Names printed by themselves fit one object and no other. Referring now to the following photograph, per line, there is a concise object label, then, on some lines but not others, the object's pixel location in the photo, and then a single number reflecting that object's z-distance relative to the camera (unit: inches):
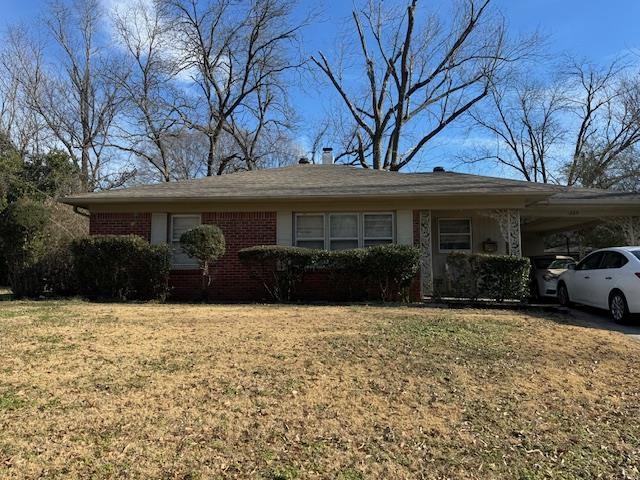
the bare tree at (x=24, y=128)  1117.1
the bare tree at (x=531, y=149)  1423.5
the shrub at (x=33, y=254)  481.1
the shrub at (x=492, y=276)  438.0
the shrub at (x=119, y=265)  457.1
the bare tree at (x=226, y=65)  1138.7
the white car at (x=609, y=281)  356.2
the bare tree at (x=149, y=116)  1176.2
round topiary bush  454.9
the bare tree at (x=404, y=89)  1122.0
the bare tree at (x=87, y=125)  1208.2
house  505.7
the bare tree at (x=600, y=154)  1240.7
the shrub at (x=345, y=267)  447.8
